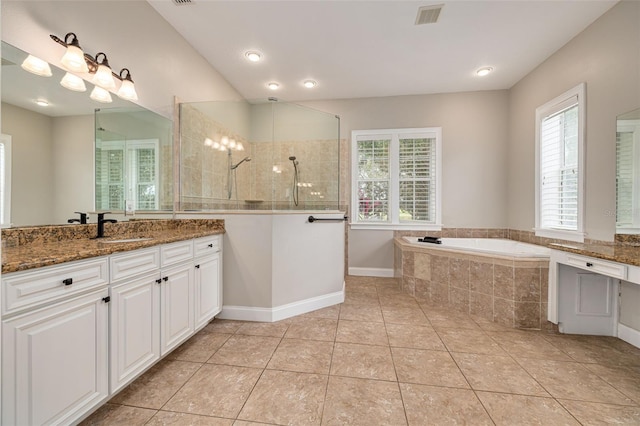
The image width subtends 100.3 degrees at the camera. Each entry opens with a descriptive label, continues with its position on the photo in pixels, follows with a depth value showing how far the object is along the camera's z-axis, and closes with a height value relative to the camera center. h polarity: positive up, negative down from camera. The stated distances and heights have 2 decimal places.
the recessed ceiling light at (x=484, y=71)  3.38 +1.79
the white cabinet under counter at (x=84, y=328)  1.00 -0.58
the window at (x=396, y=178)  4.14 +0.50
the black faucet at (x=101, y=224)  1.79 -0.11
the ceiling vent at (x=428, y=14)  2.35 +1.79
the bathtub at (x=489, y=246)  2.57 -0.43
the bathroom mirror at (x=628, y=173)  2.14 +0.33
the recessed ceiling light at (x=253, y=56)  3.05 +1.79
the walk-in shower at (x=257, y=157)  2.94 +0.66
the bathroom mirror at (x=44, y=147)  1.40 +0.35
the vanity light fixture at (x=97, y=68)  1.68 +0.96
